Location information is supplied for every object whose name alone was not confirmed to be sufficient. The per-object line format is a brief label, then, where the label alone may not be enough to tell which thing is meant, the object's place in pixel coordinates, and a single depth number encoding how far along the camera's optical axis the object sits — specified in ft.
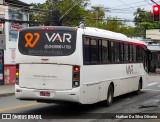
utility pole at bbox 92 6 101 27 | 221.60
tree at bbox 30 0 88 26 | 180.24
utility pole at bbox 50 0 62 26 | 116.78
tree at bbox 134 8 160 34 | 263.10
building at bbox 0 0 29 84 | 106.75
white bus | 41.04
